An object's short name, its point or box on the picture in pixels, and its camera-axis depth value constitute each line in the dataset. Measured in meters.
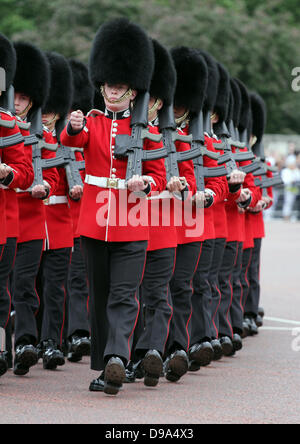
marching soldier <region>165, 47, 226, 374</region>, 15.91
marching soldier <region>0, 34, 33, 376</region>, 14.41
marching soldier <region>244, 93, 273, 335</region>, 21.36
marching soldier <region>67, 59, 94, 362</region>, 17.55
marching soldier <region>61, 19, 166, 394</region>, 14.21
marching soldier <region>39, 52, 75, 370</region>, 16.97
